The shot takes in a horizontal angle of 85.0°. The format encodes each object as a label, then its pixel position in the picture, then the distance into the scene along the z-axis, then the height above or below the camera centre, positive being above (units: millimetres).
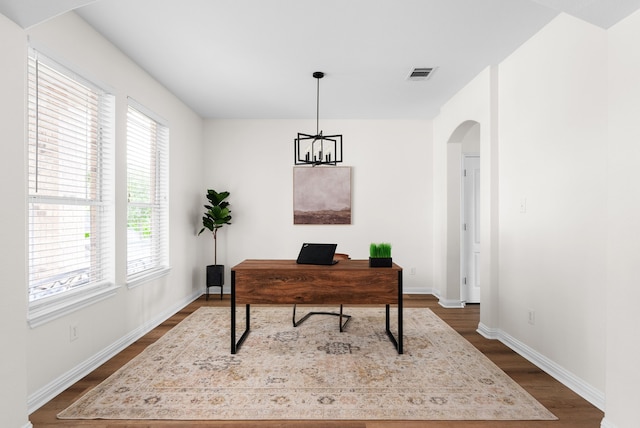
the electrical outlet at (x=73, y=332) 2572 -876
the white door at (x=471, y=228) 5039 -189
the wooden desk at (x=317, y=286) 2998 -611
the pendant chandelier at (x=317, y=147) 5523 +1082
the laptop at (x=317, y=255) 3180 -368
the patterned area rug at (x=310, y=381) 2182 -1223
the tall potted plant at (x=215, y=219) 5133 -60
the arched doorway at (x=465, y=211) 4922 +57
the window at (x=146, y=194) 3562 +232
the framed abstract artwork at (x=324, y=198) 5559 +272
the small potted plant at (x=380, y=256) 3088 -365
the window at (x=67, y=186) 2355 +223
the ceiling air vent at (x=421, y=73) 3644 +1526
